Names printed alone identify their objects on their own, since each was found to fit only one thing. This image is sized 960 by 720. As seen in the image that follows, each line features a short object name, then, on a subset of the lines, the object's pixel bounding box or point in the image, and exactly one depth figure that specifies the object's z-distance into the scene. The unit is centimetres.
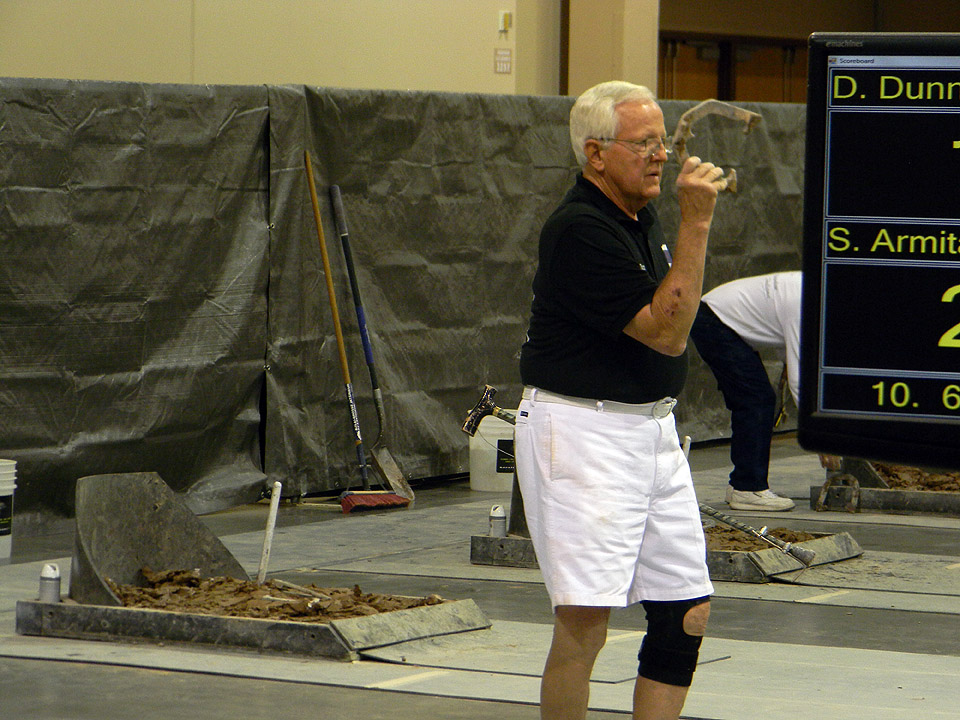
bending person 1986
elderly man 837
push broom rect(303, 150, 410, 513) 2014
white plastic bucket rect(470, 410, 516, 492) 2200
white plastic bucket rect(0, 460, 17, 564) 1616
